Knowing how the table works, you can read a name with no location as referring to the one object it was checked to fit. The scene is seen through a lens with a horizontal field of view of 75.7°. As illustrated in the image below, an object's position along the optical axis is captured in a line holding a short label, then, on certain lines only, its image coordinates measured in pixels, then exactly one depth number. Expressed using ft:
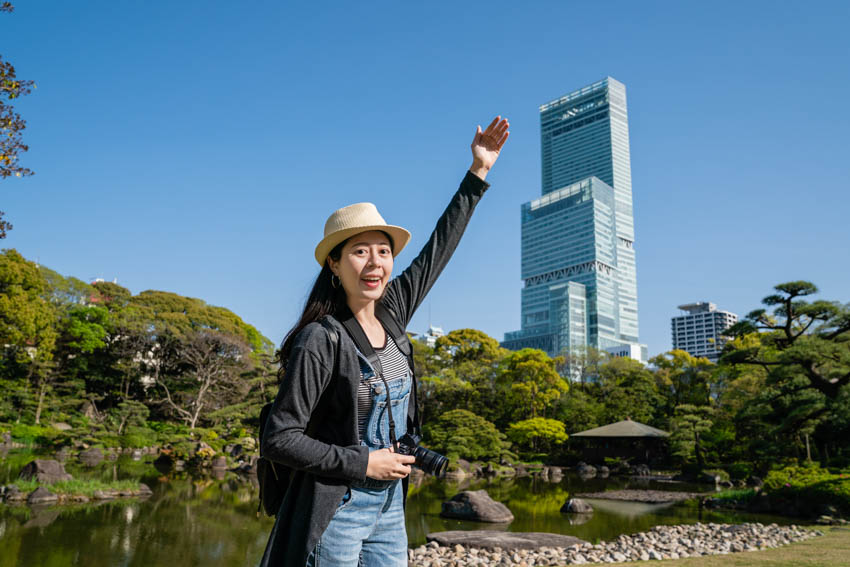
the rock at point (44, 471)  25.63
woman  3.48
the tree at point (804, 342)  31.12
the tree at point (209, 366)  55.62
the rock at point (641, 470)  54.54
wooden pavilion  59.59
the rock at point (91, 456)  40.82
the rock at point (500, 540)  18.57
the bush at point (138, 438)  49.47
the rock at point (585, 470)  55.06
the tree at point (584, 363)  80.64
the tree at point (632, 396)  67.36
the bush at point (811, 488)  25.40
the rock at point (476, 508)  24.58
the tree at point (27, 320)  48.80
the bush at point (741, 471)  43.60
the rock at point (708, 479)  44.16
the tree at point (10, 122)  13.00
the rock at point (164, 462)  41.67
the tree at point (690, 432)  51.19
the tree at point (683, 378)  65.72
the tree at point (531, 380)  64.75
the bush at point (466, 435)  51.24
